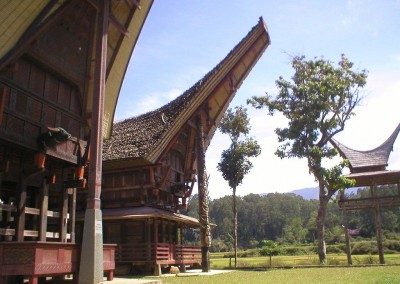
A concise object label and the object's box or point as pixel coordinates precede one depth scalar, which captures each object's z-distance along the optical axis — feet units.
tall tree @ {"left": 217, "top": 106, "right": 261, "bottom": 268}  97.14
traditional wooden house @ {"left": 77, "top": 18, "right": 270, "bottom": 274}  64.34
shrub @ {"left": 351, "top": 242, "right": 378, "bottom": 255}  136.09
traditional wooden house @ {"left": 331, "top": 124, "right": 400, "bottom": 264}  87.63
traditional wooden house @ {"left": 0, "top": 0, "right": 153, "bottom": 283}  33.65
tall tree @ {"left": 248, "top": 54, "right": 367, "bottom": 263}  87.56
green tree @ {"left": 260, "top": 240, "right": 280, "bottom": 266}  96.38
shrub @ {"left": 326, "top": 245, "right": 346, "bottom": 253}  154.63
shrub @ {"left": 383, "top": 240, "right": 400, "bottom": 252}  139.06
